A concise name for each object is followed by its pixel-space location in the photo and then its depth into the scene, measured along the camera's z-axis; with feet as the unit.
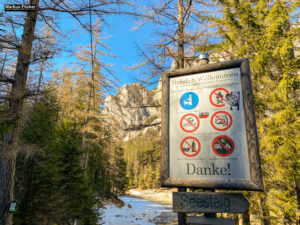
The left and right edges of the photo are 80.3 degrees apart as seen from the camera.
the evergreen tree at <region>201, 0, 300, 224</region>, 16.52
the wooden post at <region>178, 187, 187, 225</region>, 8.94
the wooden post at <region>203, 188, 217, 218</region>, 5.61
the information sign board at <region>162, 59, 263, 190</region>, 5.29
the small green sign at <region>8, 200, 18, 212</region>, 15.94
